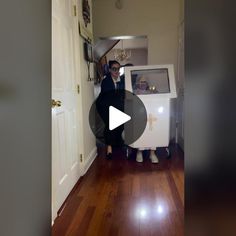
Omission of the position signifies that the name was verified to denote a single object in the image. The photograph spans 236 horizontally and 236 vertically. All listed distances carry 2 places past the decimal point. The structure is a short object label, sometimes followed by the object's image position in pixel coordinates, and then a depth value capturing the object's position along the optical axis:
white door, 1.87
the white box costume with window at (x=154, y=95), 3.14
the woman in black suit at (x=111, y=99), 3.41
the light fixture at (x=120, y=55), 6.10
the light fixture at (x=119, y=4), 3.86
